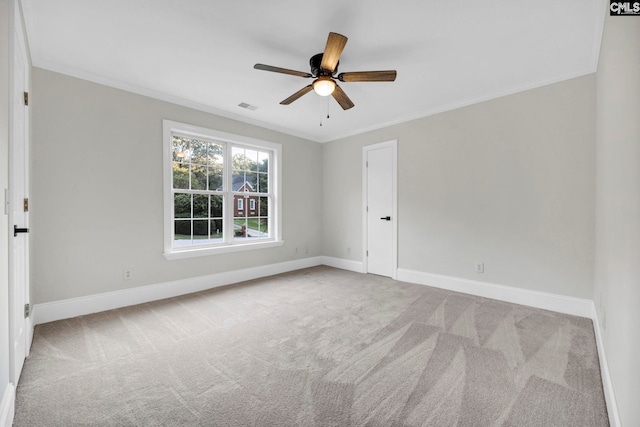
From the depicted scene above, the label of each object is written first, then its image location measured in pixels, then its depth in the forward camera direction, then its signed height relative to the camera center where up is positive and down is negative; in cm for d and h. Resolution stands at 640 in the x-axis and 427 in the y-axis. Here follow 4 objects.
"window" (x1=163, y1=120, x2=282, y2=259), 372 +29
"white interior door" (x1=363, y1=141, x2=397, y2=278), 449 +4
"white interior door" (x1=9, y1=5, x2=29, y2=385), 158 +3
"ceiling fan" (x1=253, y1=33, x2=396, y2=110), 218 +120
